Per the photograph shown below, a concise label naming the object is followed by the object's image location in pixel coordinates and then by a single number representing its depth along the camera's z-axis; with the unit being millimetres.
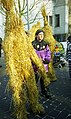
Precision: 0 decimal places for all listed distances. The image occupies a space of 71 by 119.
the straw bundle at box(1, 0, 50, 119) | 1584
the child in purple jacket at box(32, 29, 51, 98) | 2063
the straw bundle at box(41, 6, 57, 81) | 3161
